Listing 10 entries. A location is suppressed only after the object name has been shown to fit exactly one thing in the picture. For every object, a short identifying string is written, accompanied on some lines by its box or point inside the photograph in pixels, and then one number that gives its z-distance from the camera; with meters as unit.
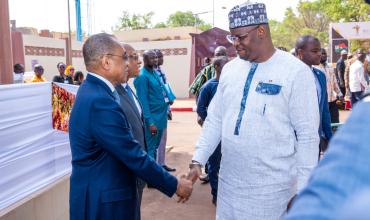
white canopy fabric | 3.24
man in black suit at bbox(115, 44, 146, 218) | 2.80
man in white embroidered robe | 2.33
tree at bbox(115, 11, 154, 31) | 63.50
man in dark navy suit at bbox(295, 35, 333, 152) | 4.32
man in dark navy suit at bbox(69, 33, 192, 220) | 2.44
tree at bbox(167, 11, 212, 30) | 84.44
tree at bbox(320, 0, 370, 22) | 30.92
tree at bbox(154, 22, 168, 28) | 83.47
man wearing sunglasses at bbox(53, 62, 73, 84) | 9.58
